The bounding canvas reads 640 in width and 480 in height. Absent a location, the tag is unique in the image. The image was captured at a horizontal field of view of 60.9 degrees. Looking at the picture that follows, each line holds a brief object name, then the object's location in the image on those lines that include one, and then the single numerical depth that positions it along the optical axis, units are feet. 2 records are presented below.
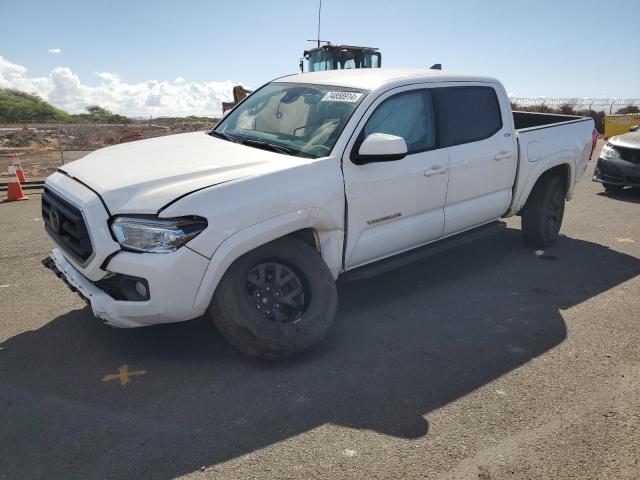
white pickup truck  10.19
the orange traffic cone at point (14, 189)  29.55
